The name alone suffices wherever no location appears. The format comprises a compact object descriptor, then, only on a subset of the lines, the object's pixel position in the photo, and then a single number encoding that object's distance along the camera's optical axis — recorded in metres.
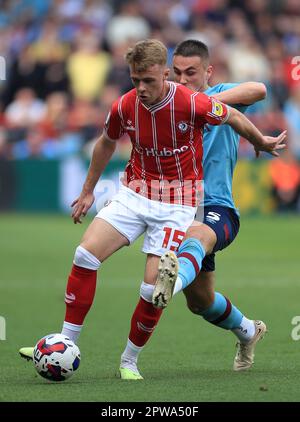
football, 12.60
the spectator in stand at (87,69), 41.66
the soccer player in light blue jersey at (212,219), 13.57
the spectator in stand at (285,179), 38.22
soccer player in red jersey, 13.11
